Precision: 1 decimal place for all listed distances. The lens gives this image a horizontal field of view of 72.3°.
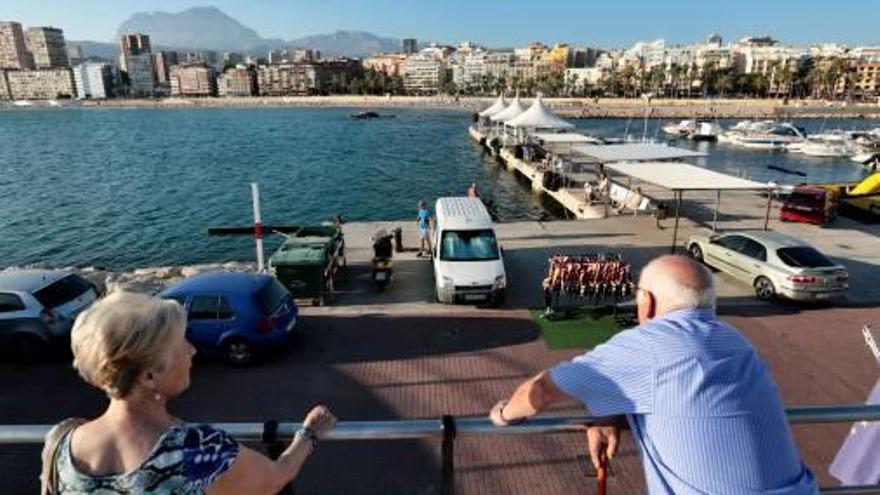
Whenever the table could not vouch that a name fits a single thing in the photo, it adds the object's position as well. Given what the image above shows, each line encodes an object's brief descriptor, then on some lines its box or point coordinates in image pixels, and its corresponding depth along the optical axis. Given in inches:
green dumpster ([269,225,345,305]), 573.9
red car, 906.7
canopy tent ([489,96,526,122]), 1818.4
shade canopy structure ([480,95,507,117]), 2130.5
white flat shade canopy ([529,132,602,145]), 1441.9
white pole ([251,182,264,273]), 595.3
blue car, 448.8
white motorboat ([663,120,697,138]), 3034.0
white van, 566.9
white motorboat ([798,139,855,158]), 2345.0
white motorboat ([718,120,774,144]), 2797.7
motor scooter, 627.8
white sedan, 570.3
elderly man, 84.7
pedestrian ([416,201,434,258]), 754.8
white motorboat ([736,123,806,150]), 2596.0
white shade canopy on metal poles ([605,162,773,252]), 708.7
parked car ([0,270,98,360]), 467.5
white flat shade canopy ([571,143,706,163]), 941.9
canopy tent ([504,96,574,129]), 1451.8
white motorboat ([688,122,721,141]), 2898.6
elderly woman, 76.6
